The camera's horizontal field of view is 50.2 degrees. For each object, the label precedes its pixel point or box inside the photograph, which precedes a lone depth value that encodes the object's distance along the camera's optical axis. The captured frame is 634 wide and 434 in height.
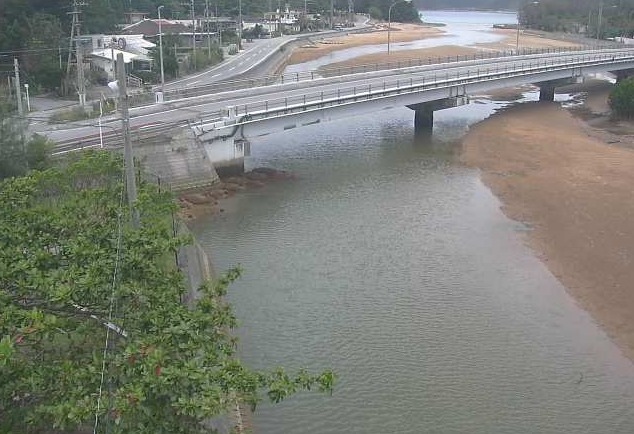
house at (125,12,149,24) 94.09
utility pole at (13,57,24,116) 35.52
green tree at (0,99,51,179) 24.77
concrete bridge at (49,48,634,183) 35.06
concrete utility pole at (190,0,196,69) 63.56
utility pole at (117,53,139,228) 14.67
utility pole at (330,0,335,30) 144.55
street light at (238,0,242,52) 86.26
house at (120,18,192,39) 77.31
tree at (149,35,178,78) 57.59
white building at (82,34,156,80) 54.28
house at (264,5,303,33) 125.69
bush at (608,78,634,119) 52.34
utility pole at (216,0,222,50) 83.06
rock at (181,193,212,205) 31.45
